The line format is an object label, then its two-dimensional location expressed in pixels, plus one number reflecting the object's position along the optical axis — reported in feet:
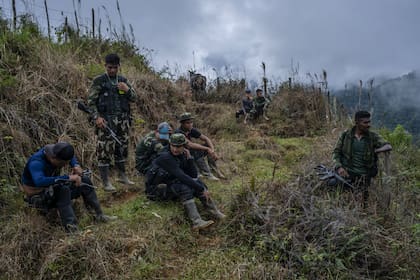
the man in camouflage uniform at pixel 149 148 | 15.61
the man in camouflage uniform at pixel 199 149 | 16.58
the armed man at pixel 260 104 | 33.47
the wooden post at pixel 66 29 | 25.00
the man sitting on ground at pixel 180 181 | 12.80
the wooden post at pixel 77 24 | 26.27
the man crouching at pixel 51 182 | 10.85
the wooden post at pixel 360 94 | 22.79
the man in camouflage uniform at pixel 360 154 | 13.98
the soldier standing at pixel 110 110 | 14.33
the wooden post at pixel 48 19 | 23.55
